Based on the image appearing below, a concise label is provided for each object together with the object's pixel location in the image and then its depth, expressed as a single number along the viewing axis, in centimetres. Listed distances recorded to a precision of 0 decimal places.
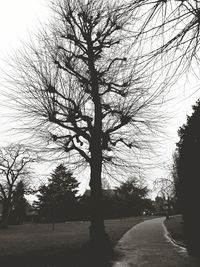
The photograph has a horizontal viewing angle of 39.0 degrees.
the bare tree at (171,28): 398
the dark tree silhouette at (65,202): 5113
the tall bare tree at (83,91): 1316
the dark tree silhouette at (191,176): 1402
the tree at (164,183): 3806
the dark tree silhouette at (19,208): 4430
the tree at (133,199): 6719
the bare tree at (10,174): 3972
